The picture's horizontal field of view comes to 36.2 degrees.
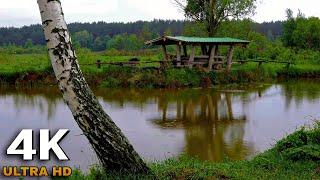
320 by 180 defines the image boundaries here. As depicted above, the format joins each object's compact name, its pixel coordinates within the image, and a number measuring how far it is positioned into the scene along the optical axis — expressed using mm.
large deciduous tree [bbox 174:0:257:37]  39812
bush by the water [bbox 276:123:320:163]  8875
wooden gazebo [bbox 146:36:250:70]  27906
